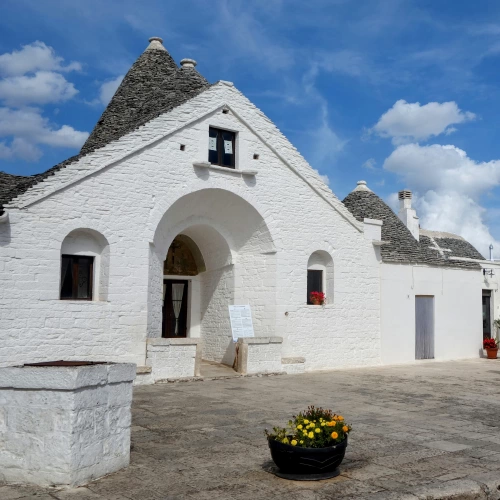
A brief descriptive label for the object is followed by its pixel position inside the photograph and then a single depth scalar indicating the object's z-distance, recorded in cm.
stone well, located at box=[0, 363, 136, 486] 528
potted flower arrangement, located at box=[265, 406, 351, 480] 555
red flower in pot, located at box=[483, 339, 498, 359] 1994
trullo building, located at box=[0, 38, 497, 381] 1173
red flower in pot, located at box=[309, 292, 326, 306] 1584
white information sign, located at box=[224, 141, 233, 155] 1452
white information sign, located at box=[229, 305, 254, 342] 1460
